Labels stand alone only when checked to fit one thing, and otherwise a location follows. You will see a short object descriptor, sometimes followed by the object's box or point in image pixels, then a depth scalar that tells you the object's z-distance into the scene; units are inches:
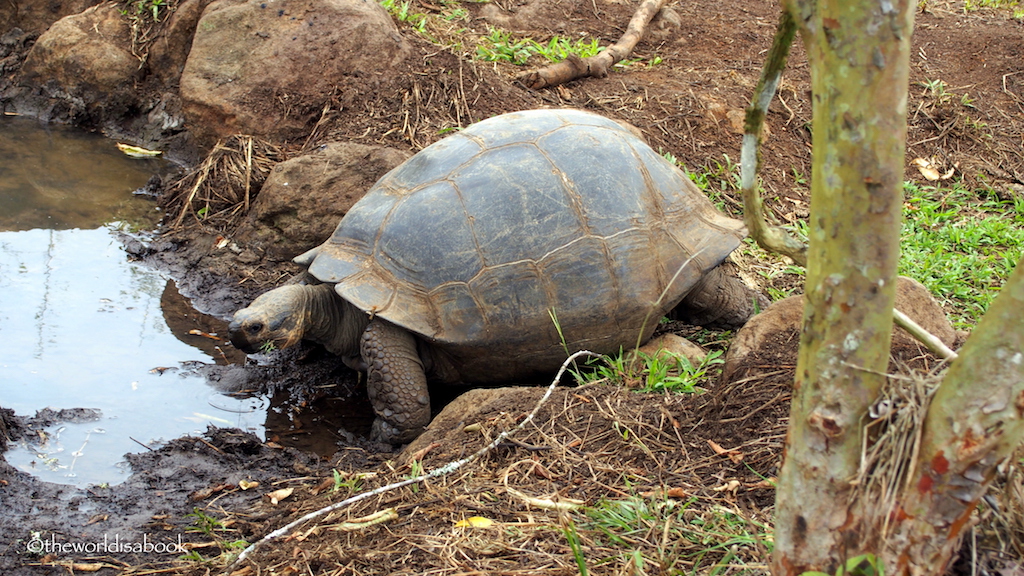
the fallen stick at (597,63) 264.8
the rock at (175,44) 283.7
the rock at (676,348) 159.5
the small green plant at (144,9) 296.8
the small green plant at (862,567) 65.2
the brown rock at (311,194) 210.4
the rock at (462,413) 131.5
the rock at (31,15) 326.6
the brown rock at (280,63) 248.8
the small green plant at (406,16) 288.2
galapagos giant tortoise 150.2
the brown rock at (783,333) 123.3
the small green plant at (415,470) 115.0
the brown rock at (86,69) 297.1
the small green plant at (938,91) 275.6
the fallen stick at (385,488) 102.0
